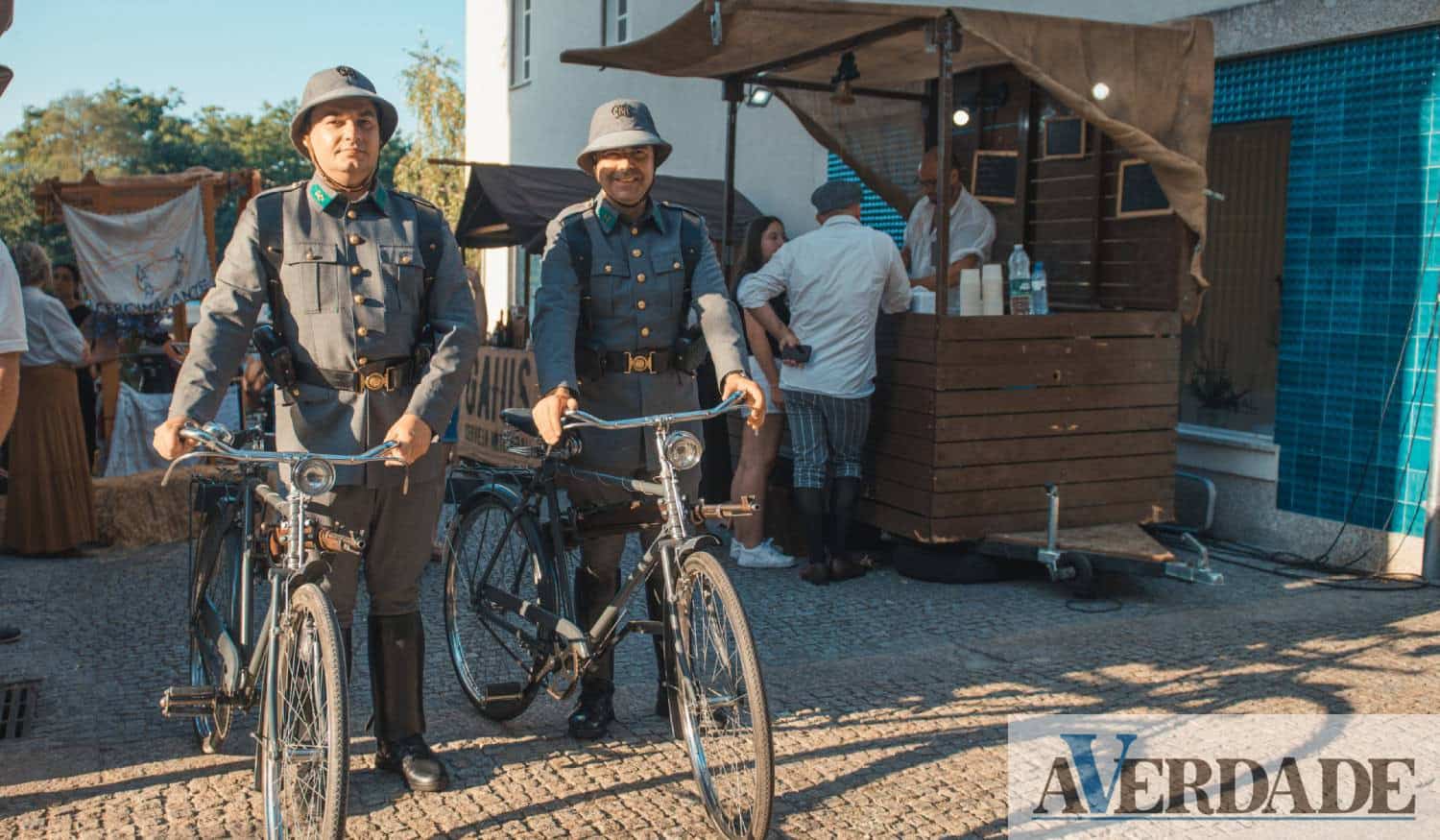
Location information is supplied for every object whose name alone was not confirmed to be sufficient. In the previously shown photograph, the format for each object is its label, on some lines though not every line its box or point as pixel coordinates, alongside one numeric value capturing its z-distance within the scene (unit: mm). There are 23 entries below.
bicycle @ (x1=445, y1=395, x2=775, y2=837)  3613
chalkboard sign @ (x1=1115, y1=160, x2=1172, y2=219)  7926
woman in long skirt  7711
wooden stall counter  6922
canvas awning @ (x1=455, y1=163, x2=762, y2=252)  11898
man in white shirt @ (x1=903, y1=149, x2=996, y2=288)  8648
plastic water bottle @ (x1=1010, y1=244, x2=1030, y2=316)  7500
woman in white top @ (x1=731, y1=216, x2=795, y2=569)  7523
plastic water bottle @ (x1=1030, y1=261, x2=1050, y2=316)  7520
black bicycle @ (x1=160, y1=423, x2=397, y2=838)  3244
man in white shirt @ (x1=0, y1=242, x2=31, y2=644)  3668
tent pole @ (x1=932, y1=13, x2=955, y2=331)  6676
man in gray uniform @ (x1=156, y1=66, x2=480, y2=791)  3781
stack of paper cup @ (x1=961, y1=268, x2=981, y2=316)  7398
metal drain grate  4723
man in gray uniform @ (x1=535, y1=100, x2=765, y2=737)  4492
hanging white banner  10828
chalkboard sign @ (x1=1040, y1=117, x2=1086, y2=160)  8875
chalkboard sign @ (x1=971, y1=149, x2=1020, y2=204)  9422
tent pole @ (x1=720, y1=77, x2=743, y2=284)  8758
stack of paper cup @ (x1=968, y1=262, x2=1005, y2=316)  7277
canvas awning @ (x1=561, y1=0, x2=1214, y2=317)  6578
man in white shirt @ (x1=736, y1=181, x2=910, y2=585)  7082
